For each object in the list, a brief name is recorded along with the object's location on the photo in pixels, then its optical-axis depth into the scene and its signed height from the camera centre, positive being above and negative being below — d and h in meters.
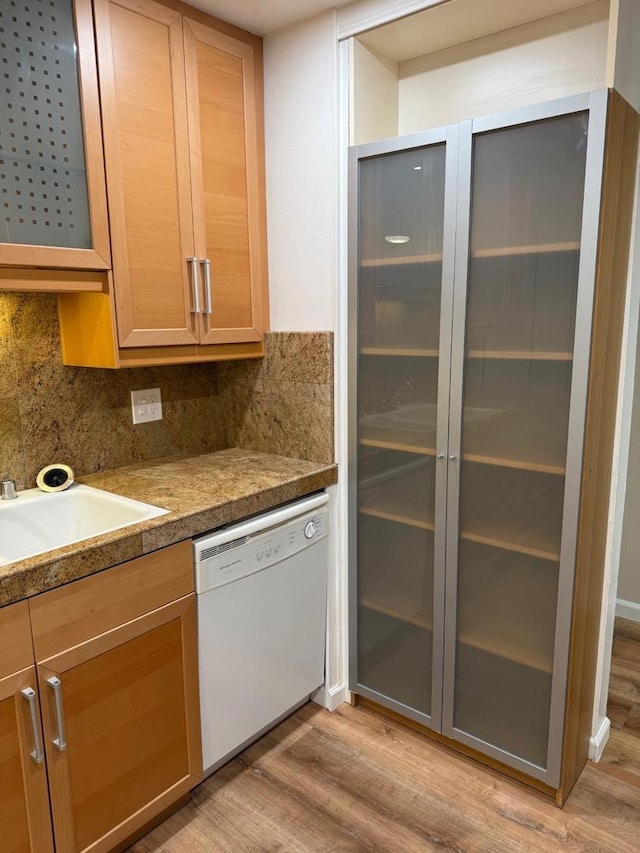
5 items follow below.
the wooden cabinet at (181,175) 1.76 +0.47
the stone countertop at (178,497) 1.38 -0.54
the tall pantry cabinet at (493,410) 1.65 -0.28
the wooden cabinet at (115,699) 1.43 -0.99
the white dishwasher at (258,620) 1.82 -0.99
